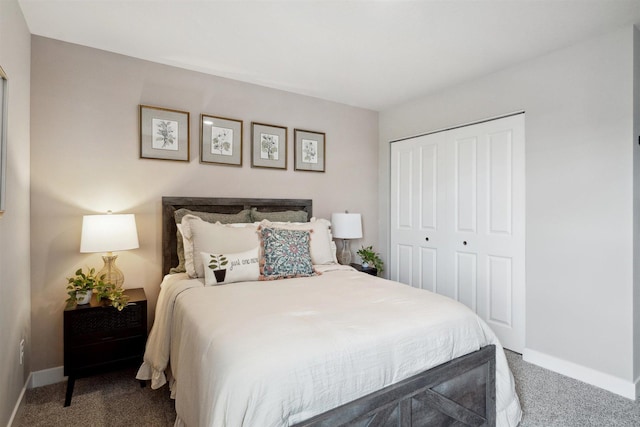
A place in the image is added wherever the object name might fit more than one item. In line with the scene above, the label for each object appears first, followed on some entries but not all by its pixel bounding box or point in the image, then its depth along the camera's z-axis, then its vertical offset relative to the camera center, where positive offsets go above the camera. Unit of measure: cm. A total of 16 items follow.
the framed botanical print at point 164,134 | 276 +70
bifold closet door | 292 -1
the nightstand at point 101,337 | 211 -81
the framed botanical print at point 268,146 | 330 +71
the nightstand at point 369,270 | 358 -58
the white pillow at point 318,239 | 284 -20
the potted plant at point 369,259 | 376 -49
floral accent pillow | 247 -30
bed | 120 -60
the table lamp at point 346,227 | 353 -12
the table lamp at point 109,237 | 226 -15
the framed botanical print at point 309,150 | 357 +73
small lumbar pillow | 224 -36
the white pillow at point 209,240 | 242 -18
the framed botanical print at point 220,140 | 304 +71
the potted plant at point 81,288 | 219 -49
